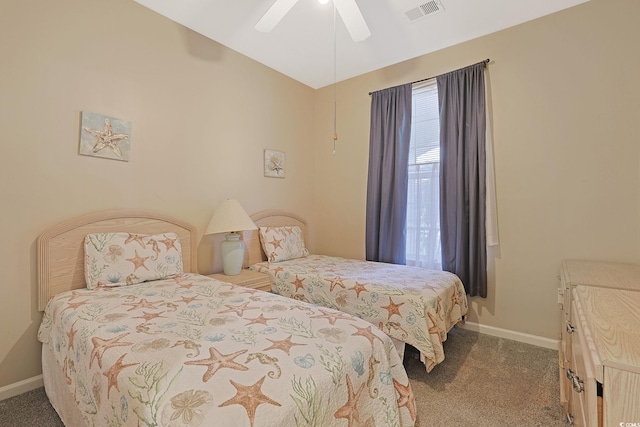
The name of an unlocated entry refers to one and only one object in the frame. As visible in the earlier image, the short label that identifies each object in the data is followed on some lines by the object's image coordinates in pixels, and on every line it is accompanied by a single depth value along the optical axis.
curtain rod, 2.69
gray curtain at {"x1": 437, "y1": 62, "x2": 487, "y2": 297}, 2.67
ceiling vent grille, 2.29
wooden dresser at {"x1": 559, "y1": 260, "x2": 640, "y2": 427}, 0.65
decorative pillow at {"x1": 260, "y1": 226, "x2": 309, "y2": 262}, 3.11
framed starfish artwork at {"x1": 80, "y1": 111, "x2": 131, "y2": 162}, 2.06
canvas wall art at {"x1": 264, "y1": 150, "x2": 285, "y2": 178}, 3.35
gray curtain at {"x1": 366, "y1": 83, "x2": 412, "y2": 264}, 3.14
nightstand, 2.49
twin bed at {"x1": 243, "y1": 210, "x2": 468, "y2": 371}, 1.89
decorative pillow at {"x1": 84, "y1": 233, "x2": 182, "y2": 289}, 1.94
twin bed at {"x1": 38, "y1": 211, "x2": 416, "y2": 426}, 0.88
